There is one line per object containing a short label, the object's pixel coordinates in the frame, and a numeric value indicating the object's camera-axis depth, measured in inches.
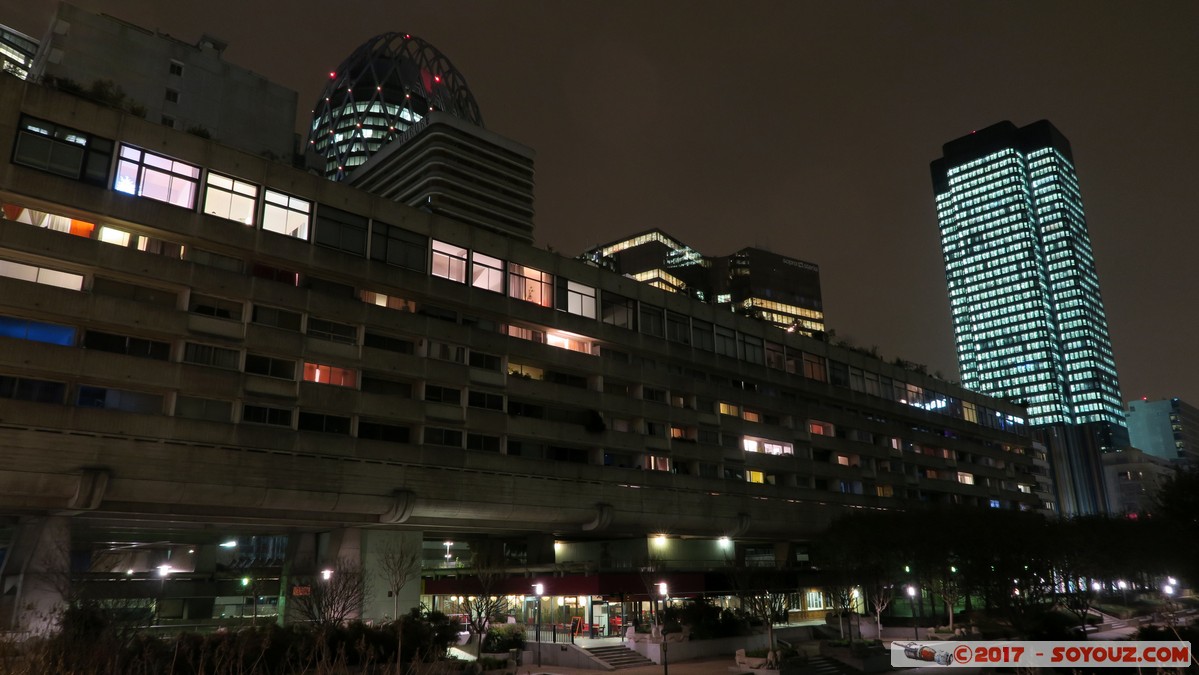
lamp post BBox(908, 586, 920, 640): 2551.7
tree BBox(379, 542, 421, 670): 1967.3
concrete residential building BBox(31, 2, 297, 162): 3467.0
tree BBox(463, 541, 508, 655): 1815.7
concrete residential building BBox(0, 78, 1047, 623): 1593.3
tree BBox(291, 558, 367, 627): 1574.8
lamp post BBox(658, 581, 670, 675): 2055.9
